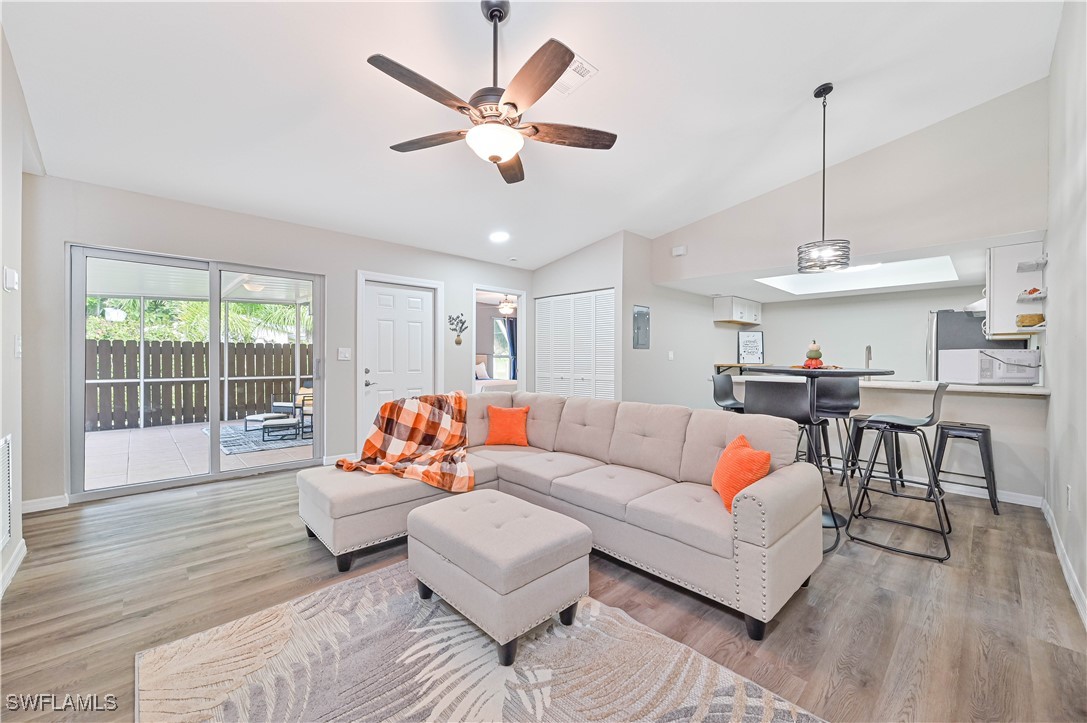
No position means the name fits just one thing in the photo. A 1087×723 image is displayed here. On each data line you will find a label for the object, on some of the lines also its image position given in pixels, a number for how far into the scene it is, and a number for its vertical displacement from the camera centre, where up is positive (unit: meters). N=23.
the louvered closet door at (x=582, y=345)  5.59 +0.14
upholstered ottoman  1.68 -0.85
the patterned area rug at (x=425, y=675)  1.48 -1.19
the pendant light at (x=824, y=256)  3.26 +0.76
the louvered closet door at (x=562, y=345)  5.87 +0.15
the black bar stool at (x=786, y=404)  2.99 -0.33
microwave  3.68 -0.07
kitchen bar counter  3.50 -0.55
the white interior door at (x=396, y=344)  4.93 +0.12
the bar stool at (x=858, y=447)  3.72 -0.78
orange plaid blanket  2.82 -0.64
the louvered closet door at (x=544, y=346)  6.18 +0.14
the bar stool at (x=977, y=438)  3.42 -0.65
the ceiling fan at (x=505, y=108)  1.84 +1.18
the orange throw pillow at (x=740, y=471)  2.11 -0.55
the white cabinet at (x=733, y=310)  6.49 +0.70
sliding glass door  3.53 -0.15
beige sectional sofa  1.89 -0.76
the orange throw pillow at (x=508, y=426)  3.60 -0.58
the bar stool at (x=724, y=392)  3.96 -0.32
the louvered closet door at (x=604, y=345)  5.31 +0.13
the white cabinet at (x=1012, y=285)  3.41 +0.58
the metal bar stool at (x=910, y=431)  2.84 -0.56
